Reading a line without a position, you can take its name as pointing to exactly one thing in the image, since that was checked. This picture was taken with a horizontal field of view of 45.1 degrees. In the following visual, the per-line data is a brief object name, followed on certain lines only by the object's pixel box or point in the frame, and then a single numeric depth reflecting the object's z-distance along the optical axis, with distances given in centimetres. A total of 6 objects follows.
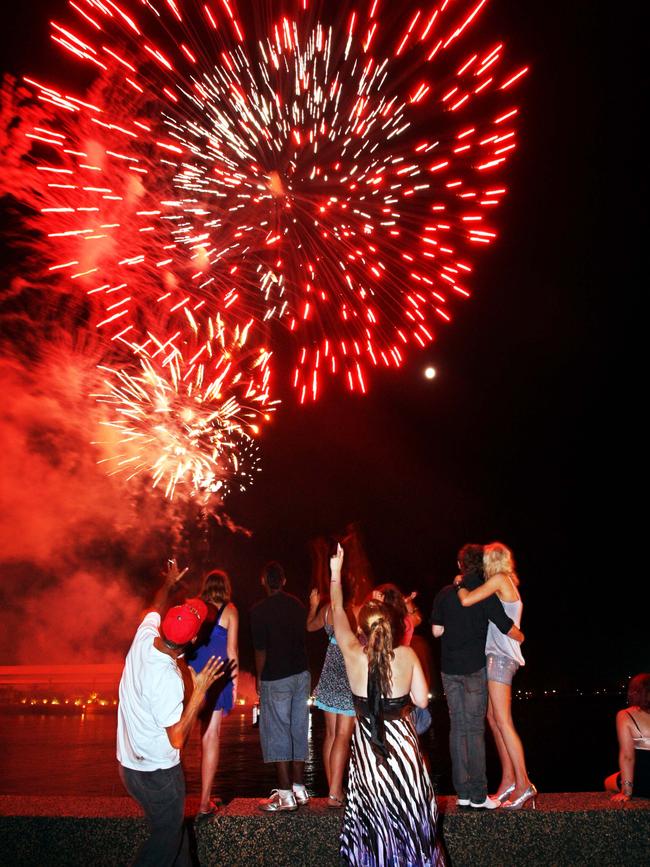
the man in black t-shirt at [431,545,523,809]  617
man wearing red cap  483
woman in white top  647
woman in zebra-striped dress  504
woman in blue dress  667
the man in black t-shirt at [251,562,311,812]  671
